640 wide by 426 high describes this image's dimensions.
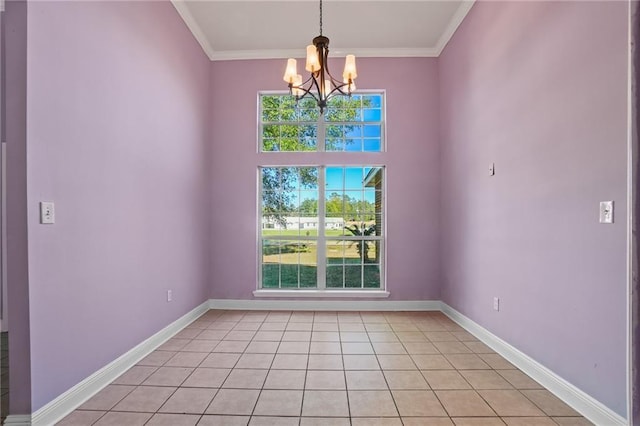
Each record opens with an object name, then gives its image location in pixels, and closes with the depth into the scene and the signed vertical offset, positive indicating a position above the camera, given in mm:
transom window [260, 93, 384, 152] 4215 +1139
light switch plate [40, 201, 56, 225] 1714 +4
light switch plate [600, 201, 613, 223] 1684 -8
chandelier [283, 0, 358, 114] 2450 +1076
